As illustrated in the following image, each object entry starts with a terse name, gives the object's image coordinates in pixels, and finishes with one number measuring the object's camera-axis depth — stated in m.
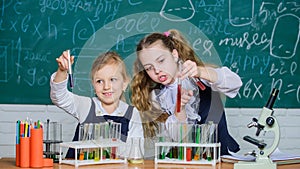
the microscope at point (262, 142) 2.55
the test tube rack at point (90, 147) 2.64
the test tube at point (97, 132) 2.76
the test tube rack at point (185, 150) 2.68
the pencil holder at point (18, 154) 2.64
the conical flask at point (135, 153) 2.76
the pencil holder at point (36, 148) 2.59
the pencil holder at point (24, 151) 2.60
